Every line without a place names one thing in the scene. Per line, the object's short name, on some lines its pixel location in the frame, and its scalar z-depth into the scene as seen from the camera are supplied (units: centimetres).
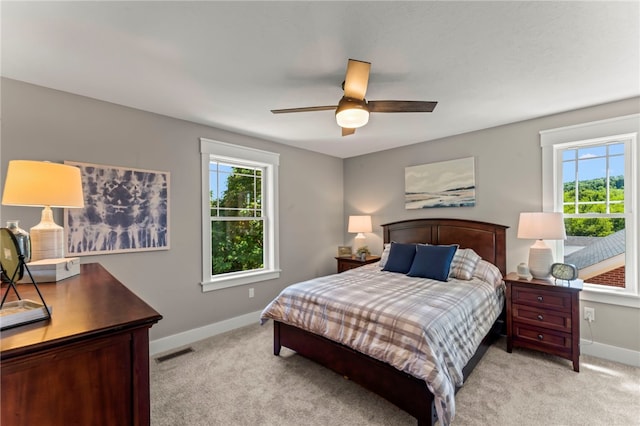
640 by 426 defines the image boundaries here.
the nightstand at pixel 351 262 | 424
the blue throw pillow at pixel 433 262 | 308
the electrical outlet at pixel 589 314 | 285
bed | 182
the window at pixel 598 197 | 273
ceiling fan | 184
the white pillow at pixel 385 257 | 369
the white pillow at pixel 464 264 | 311
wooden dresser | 79
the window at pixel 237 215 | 340
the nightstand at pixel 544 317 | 253
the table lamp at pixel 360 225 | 441
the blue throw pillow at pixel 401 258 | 344
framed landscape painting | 369
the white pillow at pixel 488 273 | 308
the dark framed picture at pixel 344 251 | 461
